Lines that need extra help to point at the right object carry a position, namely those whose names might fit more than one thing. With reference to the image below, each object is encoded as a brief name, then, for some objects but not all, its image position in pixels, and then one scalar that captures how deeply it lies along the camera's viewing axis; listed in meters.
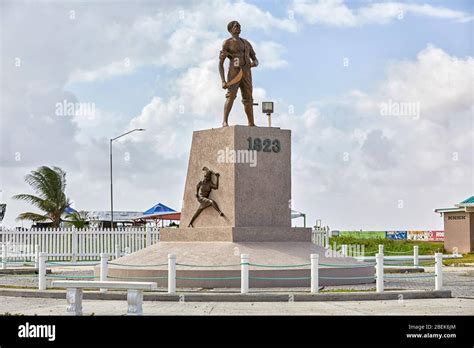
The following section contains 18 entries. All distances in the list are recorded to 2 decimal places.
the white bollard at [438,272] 18.89
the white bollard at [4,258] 31.61
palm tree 49.94
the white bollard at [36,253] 30.95
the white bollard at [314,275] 18.11
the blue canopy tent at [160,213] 52.27
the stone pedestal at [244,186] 22.45
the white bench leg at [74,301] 14.65
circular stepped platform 20.11
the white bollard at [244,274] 18.02
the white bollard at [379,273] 18.19
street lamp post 42.79
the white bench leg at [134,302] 14.24
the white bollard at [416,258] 32.53
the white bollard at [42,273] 19.69
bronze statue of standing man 23.30
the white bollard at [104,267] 19.08
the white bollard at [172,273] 18.16
